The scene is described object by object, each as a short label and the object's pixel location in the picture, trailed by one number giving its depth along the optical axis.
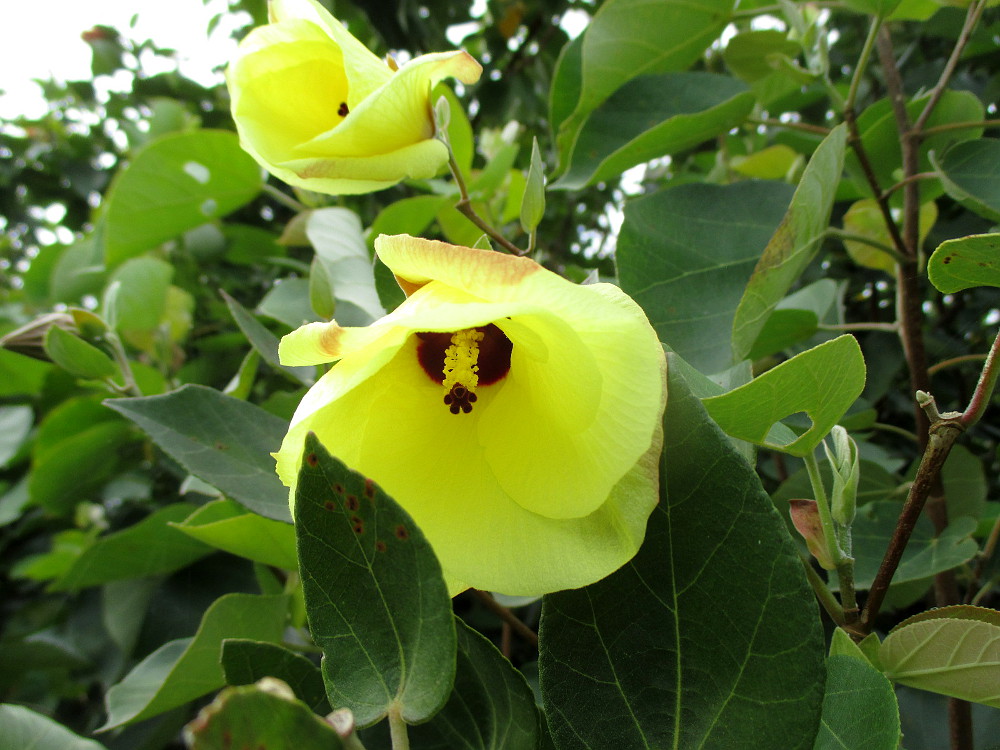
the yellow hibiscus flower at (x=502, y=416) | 0.17
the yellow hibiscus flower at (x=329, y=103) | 0.25
